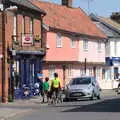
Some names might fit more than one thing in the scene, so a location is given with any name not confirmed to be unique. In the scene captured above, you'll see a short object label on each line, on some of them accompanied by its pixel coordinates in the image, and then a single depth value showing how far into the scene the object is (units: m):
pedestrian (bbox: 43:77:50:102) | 36.12
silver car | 38.62
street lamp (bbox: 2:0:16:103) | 36.25
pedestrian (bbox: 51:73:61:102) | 34.69
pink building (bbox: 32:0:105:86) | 51.22
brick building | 38.06
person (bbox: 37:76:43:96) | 37.09
